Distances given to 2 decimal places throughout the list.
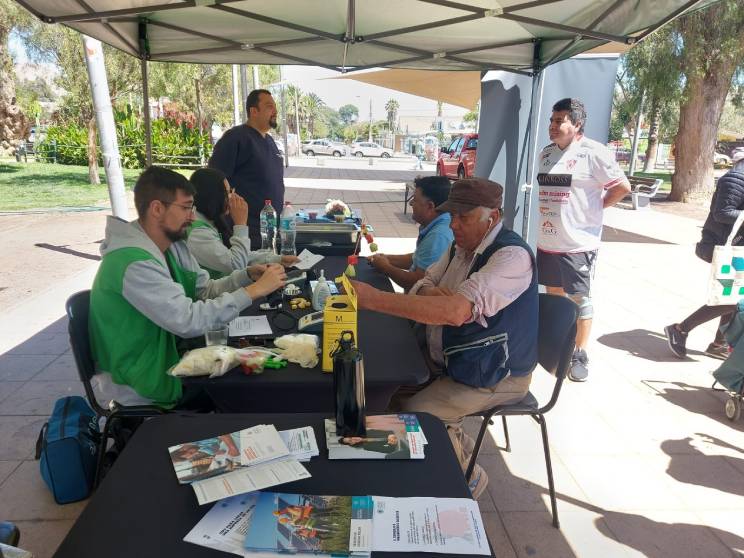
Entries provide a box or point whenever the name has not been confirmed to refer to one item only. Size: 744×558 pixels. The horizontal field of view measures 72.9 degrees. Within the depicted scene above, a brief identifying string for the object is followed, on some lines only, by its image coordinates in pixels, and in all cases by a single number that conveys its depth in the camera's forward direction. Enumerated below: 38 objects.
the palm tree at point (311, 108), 82.38
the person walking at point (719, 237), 3.71
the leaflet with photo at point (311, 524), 1.05
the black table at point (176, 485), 1.07
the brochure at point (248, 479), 1.18
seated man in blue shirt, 3.04
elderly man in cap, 1.97
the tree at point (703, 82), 11.07
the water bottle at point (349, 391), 1.42
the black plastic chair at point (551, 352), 2.19
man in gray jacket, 1.92
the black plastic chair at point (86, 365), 2.01
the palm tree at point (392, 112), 78.25
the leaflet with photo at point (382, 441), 1.37
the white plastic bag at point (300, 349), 1.86
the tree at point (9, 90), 14.80
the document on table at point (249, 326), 2.14
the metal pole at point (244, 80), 12.09
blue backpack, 2.29
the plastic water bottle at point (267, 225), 4.16
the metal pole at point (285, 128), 24.60
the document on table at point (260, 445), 1.31
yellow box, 1.75
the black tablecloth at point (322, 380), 1.74
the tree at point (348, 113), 149.57
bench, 11.66
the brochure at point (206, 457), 1.27
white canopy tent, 3.29
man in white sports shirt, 3.60
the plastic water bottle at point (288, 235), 3.69
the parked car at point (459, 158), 14.29
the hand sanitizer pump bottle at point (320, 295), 2.45
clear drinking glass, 2.08
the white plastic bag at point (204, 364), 1.74
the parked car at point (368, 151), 39.81
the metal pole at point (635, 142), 18.82
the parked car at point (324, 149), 38.83
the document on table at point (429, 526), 1.06
